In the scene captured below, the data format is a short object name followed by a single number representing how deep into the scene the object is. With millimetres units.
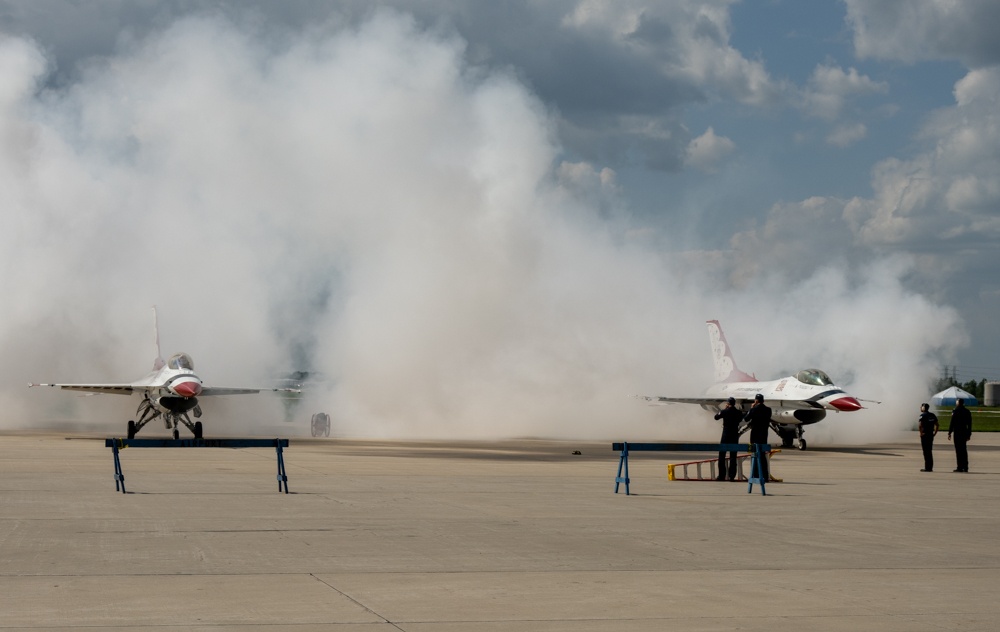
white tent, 119875
